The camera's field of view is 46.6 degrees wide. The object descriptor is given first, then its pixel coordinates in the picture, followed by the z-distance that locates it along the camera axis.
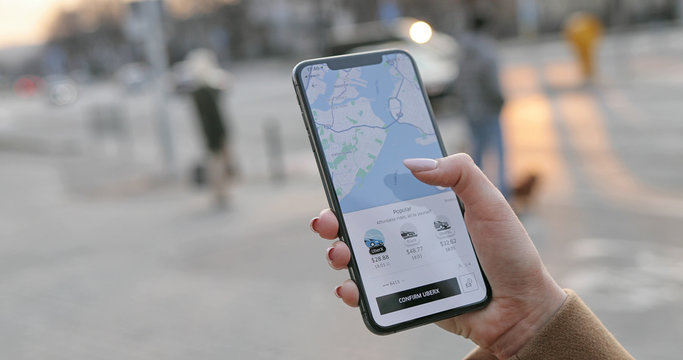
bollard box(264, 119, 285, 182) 11.31
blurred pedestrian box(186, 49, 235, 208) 9.54
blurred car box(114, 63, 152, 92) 49.72
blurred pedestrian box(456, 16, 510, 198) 7.07
